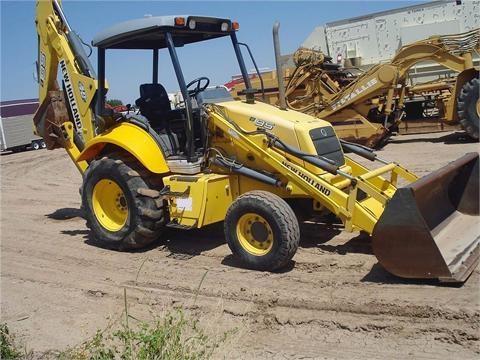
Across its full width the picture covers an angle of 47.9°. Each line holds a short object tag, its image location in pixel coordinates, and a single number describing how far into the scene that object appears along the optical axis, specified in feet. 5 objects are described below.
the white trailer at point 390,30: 53.52
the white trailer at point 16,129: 78.33
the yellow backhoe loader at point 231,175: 15.40
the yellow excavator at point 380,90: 38.01
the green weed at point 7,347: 11.97
